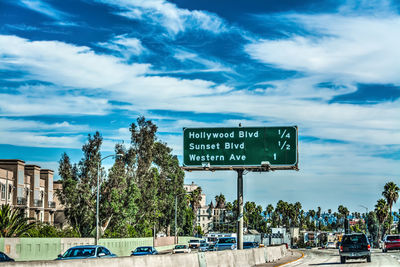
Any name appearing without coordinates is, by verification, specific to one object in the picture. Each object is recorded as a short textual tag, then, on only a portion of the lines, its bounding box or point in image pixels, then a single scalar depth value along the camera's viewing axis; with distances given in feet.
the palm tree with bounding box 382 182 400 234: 423.23
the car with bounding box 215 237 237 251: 159.94
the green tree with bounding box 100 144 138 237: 220.43
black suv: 103.18
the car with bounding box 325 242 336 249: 314.14
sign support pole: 117.80
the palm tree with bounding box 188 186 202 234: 521.61
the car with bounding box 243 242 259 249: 156.46
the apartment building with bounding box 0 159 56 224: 240.12
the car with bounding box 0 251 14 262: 91.41
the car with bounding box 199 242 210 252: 193.75
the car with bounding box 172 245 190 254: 160.64
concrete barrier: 46.14
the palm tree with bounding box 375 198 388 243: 454.15
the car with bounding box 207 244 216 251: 175.13
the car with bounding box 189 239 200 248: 217.66
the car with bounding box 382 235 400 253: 165.37
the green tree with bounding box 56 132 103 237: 212.43
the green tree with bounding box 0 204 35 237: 147.43
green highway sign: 113.80
